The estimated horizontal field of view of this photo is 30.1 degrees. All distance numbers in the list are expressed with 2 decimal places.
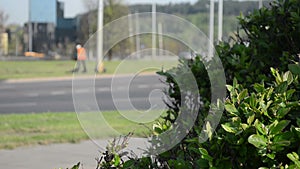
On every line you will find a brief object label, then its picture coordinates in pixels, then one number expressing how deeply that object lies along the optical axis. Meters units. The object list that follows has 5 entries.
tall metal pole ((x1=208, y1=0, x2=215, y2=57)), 37.06
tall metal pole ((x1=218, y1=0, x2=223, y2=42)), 32.55
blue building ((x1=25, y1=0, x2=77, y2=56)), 53.89
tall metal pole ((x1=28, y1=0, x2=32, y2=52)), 50.94
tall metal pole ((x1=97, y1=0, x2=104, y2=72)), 28.79
